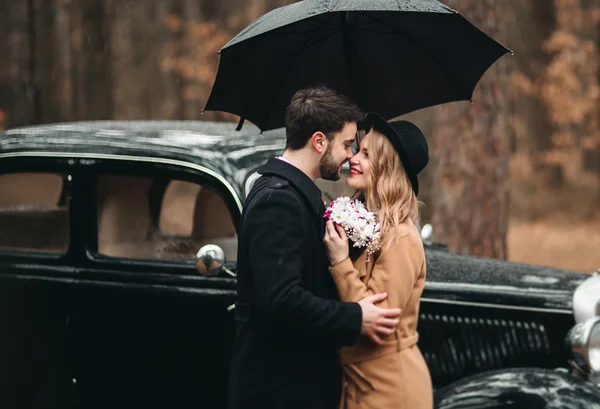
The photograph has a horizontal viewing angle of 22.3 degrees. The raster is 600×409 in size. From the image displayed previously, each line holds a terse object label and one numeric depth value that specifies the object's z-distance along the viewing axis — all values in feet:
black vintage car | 22.94
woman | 16.33
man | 15.56
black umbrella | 20.25
